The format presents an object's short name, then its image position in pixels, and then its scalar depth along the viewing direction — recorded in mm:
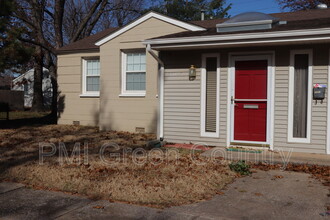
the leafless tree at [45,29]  17181
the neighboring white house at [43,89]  32594
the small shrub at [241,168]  6461
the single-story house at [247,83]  7824
